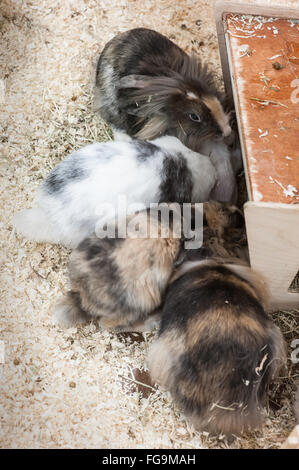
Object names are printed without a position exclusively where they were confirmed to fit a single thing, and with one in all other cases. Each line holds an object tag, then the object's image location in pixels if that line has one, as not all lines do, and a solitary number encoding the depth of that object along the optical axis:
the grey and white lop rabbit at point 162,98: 1.33
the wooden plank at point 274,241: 1.15
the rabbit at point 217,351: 1.14
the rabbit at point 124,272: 1.18
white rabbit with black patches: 1.25
